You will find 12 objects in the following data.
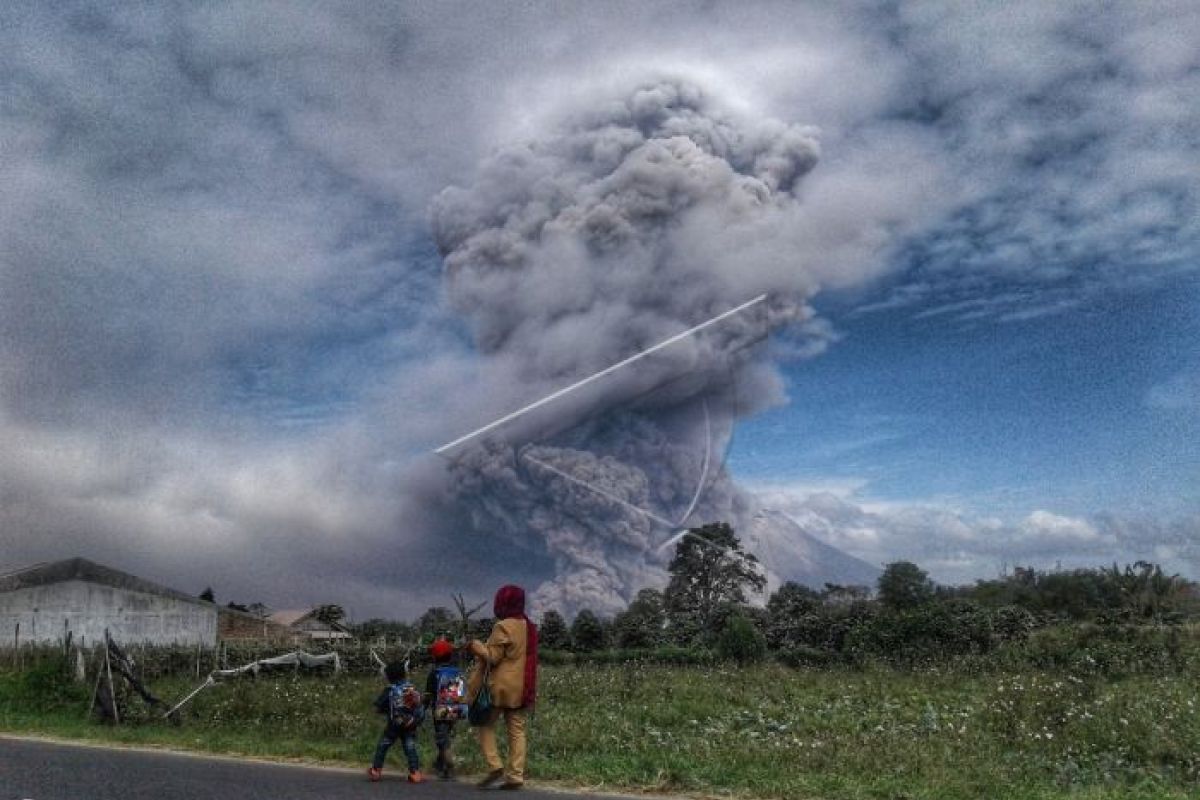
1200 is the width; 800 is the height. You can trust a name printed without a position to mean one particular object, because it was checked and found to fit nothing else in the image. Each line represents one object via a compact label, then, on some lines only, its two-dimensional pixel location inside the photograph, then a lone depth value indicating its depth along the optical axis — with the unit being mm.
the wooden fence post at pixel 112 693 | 16545
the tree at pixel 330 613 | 72375
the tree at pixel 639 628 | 46844
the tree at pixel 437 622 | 46688
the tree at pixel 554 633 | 46062
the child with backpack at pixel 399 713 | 10211
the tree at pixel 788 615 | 43812
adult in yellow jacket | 9383
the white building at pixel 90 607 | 38812
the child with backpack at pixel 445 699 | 10102
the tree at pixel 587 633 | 46000
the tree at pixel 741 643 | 37000
